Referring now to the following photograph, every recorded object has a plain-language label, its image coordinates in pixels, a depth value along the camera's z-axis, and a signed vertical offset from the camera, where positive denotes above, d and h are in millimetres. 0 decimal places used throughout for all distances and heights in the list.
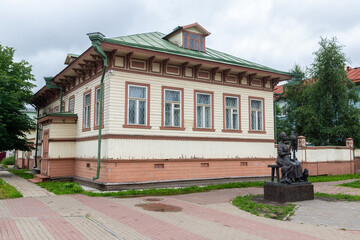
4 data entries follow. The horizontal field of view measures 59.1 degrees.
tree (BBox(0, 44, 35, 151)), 20500 +3353
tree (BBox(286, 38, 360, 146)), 26000 +4113
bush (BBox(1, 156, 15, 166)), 37656 -1483
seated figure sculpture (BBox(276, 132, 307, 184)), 11414 -490
